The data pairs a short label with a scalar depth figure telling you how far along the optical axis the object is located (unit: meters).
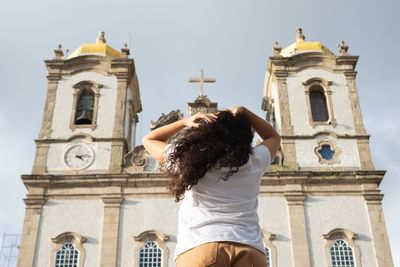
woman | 2.84
